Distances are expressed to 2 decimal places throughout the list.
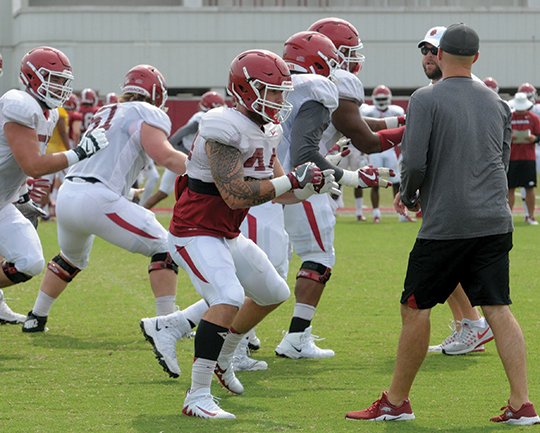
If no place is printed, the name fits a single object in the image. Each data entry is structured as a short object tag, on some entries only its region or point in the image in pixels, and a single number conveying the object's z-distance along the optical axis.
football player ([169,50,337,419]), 11.19
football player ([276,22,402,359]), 13.31
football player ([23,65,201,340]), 15.26
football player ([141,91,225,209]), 31.50
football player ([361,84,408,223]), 37.25
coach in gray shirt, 10.74
